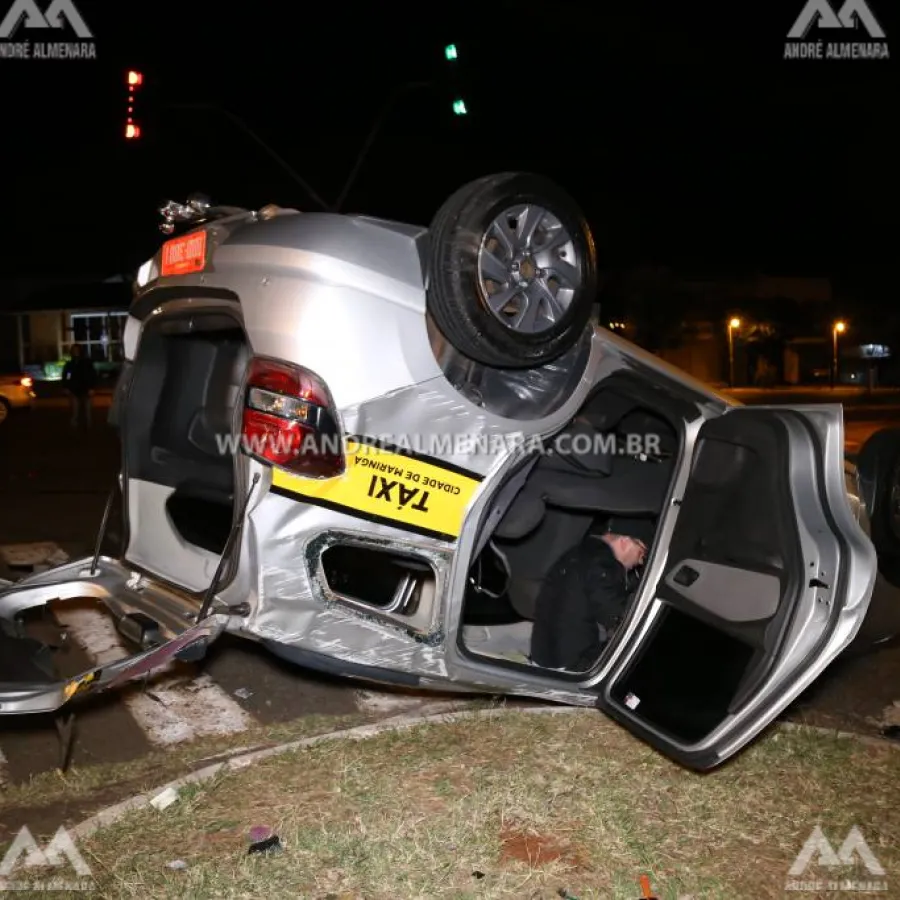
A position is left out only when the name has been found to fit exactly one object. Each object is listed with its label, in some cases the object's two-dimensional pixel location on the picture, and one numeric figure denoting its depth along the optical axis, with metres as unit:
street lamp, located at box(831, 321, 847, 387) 42.44
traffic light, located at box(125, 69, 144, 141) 13.49
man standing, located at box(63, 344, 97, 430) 18.61
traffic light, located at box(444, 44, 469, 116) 14.27
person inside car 4.29
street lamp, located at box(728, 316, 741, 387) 45.19
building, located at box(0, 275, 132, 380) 43.31
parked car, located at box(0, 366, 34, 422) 21.16
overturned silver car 3.11
